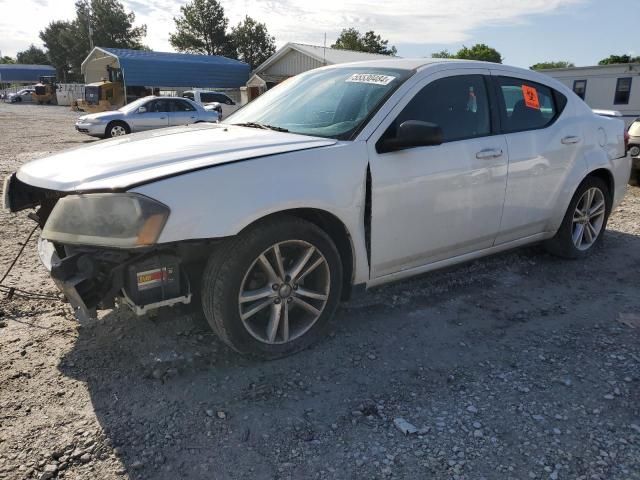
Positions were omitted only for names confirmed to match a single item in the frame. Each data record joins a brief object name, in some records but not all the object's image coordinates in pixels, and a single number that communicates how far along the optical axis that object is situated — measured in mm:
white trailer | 20781
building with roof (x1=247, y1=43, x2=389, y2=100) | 30547
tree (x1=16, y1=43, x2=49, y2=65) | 94588
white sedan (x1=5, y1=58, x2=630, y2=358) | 2525
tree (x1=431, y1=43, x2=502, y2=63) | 54594
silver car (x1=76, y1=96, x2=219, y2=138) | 16094
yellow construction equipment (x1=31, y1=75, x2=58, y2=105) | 49781
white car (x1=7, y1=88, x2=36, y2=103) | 53625
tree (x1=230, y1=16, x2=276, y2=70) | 65688
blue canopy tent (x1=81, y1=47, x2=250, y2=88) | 36344
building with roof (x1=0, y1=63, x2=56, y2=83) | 76125
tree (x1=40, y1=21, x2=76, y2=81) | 74812
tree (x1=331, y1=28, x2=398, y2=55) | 65188
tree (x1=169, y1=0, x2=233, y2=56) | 65438
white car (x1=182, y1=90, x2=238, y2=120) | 23969
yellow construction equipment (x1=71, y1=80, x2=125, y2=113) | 29103
